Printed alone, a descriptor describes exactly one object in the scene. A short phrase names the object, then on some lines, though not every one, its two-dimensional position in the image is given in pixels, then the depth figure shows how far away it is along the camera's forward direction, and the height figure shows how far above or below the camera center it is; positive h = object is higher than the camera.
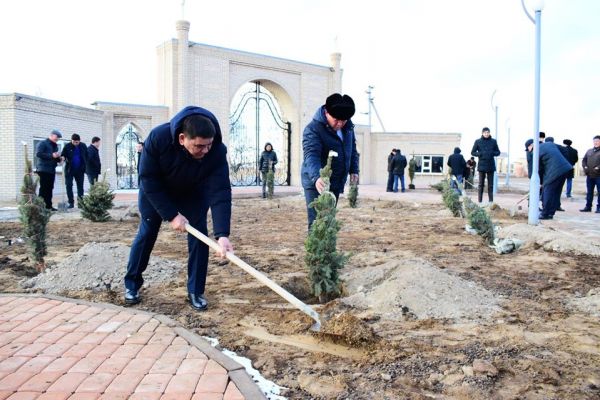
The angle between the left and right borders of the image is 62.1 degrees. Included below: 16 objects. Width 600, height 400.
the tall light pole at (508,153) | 25.10 +1.17
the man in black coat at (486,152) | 12.04 +0.58
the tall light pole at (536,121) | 8.74 +0.97
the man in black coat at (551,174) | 9.38 +0.04
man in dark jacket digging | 3.46 -0.10
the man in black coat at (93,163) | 11.95 +0.31
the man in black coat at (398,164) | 20.06 +0.49
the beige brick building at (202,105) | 15.07 +2.50
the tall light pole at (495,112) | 18.45 +2.39
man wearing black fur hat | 4.73 +0.33
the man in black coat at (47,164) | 10.29 +0.25
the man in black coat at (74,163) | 11.52 +0.31
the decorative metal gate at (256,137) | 23.23 +1.86
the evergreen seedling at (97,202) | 9.19 -0.49
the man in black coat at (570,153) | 13.54 +0.65
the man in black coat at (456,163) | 16.44 +0.44
